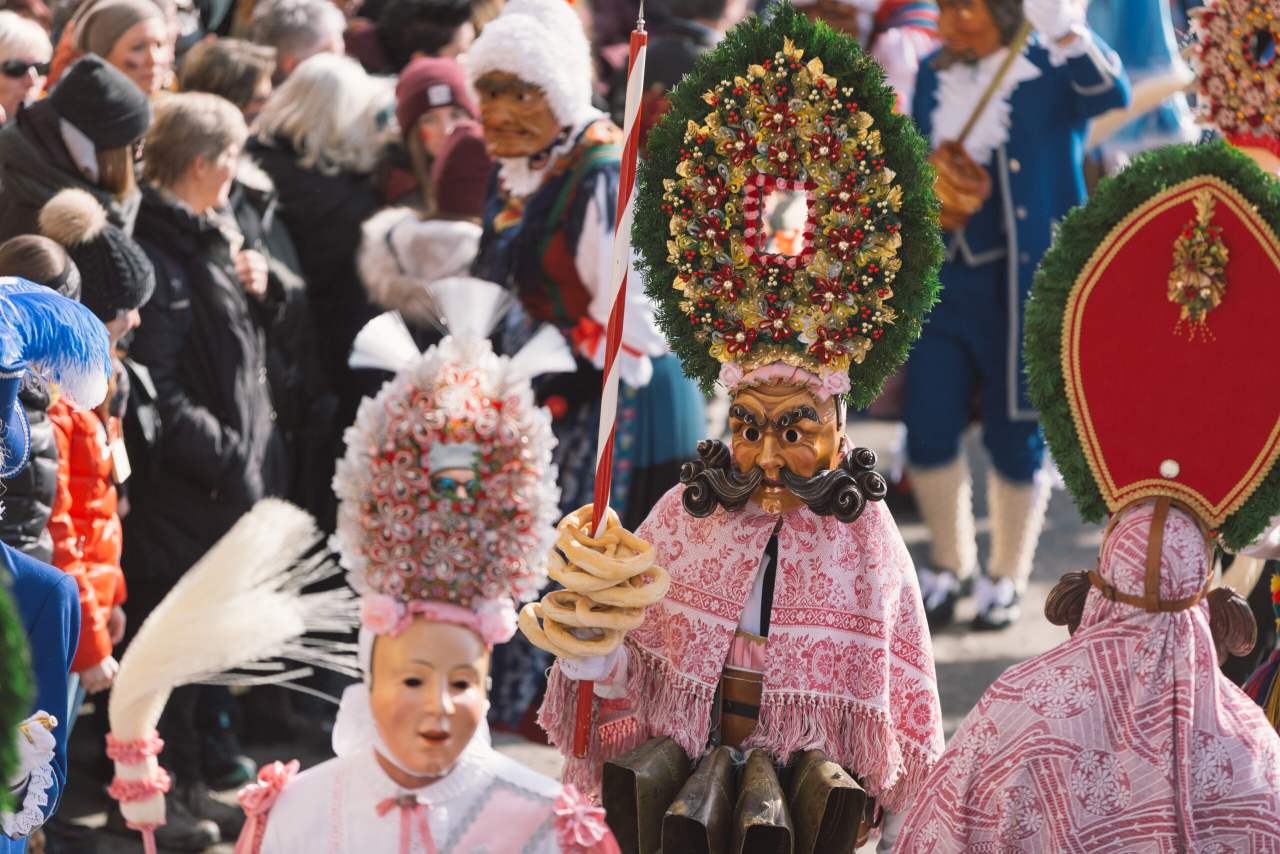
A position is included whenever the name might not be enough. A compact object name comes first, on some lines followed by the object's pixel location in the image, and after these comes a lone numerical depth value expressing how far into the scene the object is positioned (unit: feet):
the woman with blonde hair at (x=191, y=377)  39.22
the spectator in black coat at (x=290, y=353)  45.62
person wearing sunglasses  41.96
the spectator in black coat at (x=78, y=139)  37.17
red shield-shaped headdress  26.37
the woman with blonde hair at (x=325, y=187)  47.82
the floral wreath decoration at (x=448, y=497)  23.41
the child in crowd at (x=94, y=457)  34.26
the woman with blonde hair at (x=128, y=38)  42.93
